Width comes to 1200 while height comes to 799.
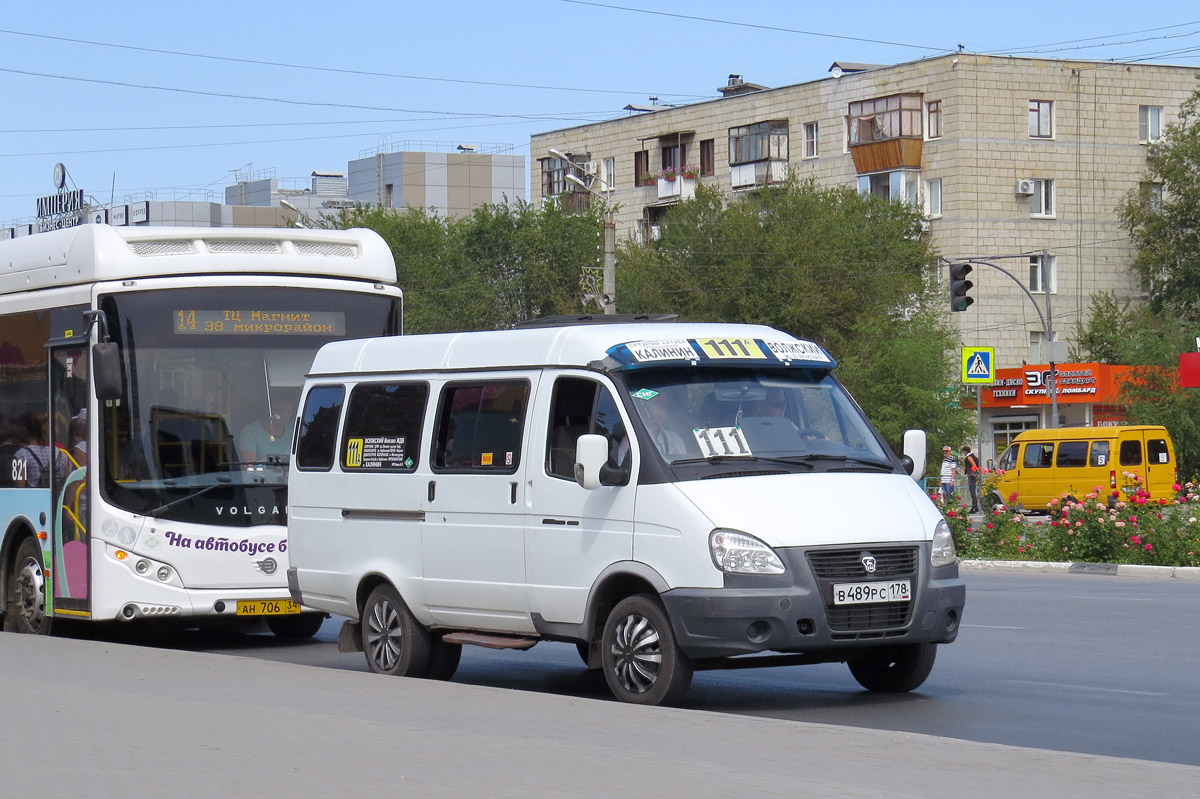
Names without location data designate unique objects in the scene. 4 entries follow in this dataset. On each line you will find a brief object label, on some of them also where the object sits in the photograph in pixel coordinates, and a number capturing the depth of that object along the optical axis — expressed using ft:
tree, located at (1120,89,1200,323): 225.97
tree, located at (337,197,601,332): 235.40
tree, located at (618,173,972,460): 198.59
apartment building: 218.79
